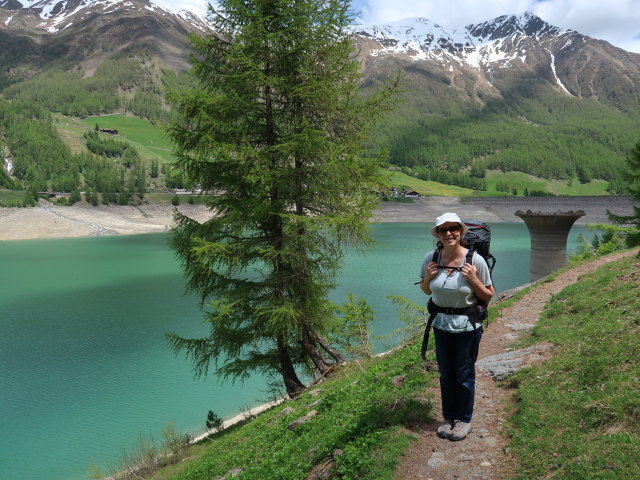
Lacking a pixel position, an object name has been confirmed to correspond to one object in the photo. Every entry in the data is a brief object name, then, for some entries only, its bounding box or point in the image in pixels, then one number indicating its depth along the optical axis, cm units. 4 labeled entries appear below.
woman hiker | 419
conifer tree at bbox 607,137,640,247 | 2128
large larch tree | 921
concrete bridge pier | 2948
